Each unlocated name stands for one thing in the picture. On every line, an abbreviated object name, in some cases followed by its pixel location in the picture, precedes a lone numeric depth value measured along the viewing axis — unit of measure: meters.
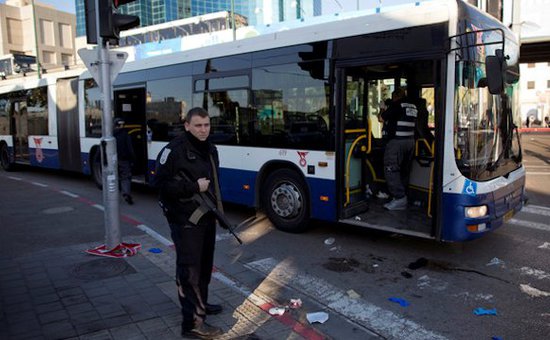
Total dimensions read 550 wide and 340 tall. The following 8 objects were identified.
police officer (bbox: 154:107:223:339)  3.62
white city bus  5.32
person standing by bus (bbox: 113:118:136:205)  9.51
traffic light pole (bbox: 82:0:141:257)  5.59
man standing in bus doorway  6.79
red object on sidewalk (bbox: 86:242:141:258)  5.92
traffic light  5.55
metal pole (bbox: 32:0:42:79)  24.21
